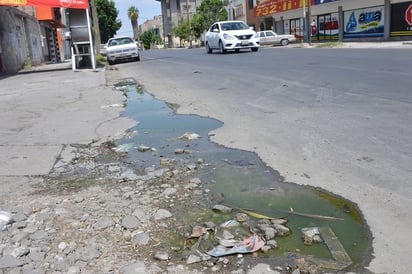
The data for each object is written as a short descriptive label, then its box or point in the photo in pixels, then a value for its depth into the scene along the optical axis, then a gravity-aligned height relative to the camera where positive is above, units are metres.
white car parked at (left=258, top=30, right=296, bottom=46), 41.56 +0.32
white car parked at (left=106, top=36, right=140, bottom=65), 25.14 +0.20
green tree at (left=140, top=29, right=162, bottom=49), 117.25 +3.23
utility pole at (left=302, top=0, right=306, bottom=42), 40.01 +1.70
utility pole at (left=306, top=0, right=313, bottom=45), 37.53 +1.21
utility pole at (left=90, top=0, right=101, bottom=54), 30.02 +2.23
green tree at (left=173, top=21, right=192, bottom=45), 86.19 +3.54
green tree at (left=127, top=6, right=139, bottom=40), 113.19 +9.73
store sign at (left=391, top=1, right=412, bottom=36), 30.16 +1.03
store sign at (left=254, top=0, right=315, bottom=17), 45.33 +4.17
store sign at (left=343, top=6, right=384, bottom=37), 32.91 +1.11
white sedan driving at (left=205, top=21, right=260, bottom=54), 23.47 +0.46
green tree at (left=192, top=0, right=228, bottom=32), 72.29 +5.79
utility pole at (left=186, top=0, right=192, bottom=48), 83.78 +3.28
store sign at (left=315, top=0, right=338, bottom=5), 39.38 +3.49
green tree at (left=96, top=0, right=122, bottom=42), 64.94 +5.43
